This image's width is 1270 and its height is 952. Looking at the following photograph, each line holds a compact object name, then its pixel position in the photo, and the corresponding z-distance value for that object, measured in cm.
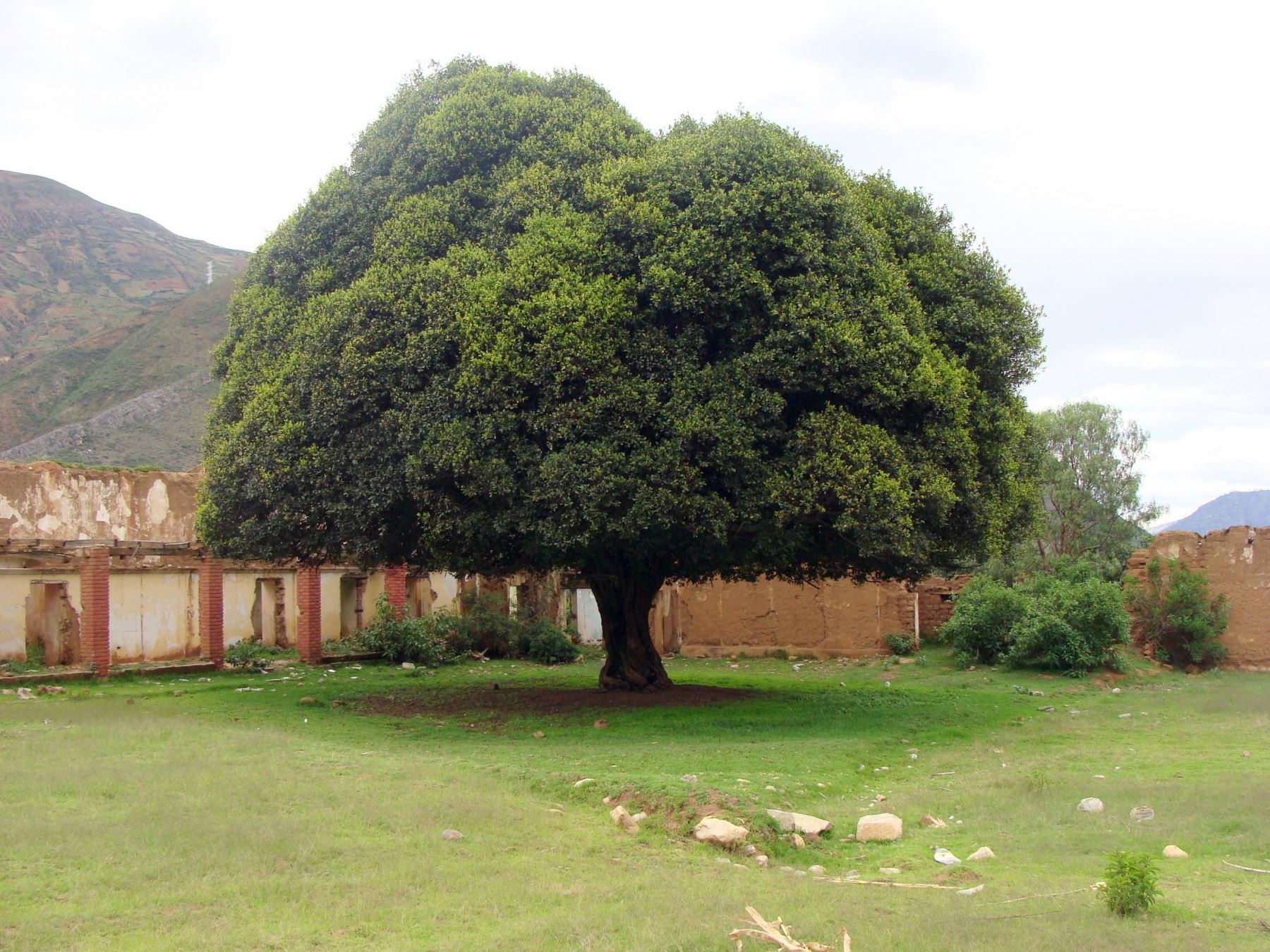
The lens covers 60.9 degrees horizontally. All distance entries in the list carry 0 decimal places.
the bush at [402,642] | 2362
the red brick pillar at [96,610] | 1831
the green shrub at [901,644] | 2420
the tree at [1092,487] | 3484
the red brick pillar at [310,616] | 2277
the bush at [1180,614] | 2073
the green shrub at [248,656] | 2138
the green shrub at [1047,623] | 1972
